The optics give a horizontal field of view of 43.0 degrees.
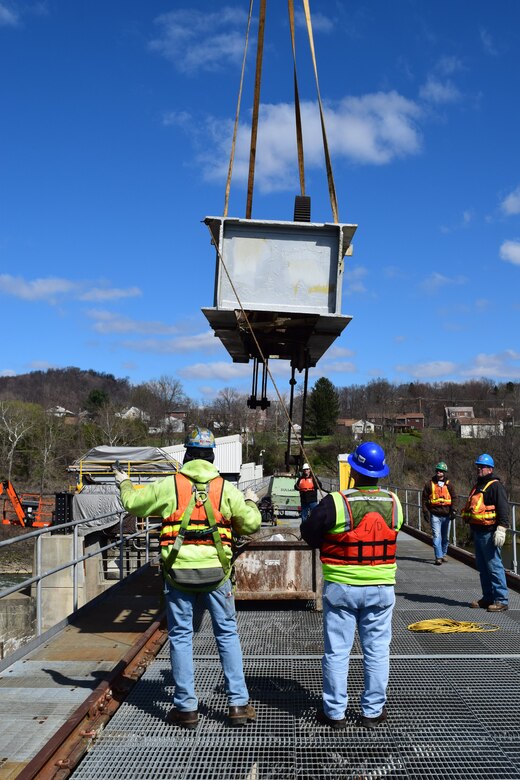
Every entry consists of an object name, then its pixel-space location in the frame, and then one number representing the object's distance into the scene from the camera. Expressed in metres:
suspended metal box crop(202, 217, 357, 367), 7.14
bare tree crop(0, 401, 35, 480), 62.40
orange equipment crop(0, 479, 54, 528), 33.34
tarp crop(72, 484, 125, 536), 25.42
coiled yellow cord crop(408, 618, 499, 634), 6.84
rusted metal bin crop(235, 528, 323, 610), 7.59
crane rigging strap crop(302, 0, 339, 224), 7.83
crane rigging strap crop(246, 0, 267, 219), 8.30
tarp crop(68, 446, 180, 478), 27.30
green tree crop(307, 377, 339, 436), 71.94
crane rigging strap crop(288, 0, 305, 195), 8.76
